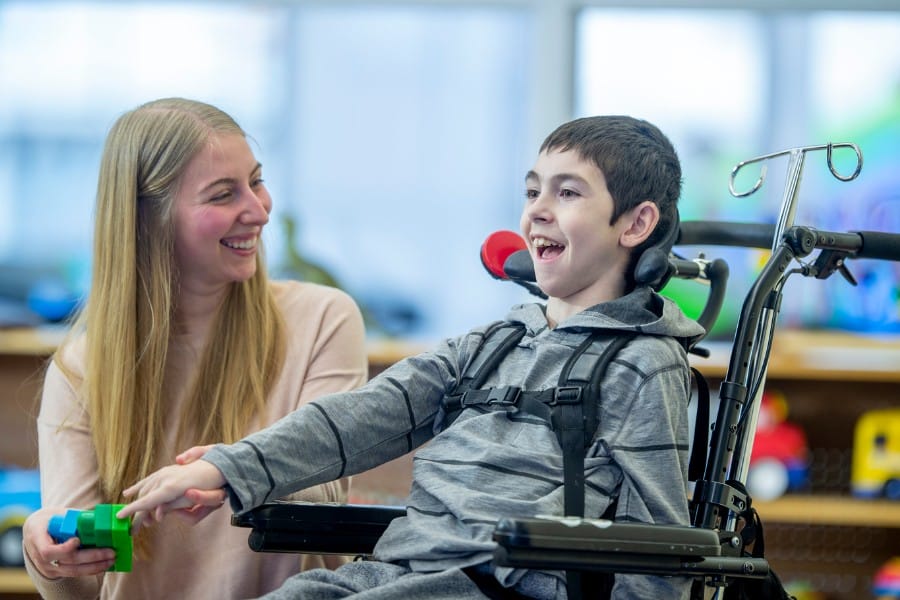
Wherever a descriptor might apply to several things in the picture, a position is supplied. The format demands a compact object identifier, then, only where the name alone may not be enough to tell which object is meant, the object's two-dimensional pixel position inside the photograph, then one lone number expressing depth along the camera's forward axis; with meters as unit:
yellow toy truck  5.75
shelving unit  5.71
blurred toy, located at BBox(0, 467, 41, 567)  5.61
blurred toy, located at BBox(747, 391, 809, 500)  5.70
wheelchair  2.62
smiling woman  3.20
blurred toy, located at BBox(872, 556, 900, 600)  5.72
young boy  2.50
